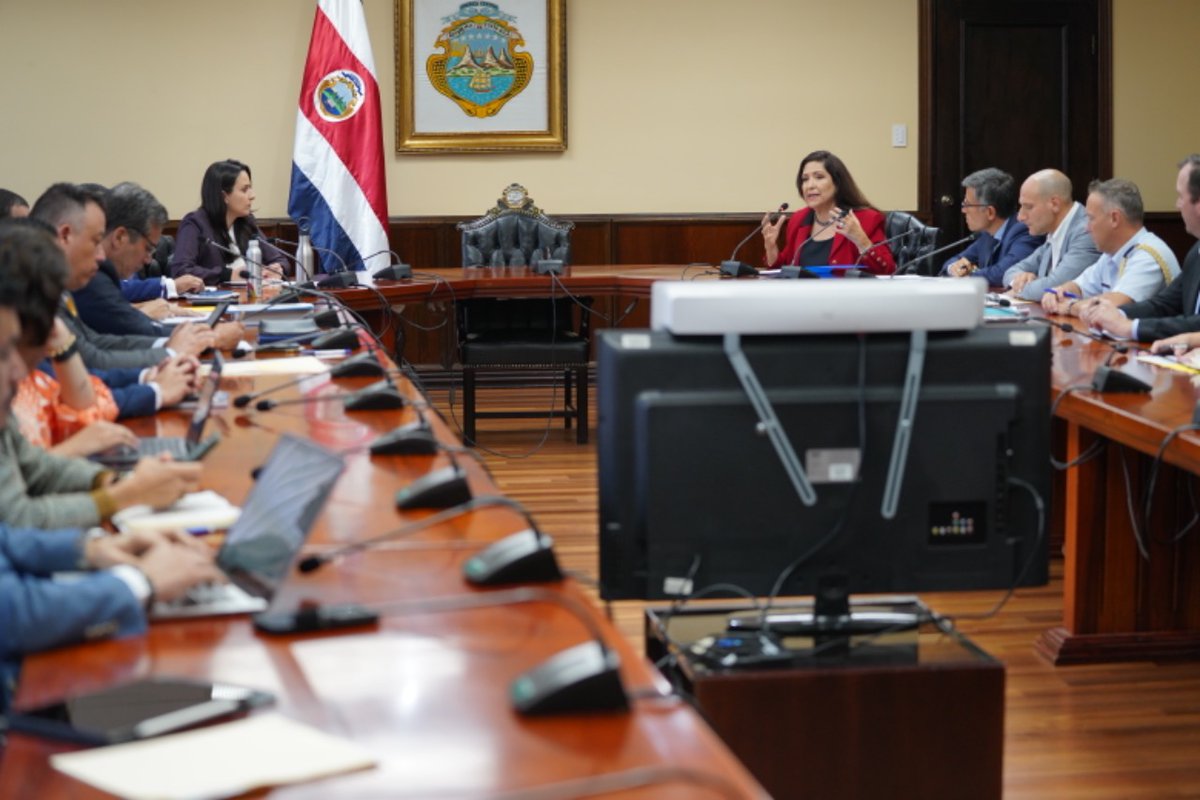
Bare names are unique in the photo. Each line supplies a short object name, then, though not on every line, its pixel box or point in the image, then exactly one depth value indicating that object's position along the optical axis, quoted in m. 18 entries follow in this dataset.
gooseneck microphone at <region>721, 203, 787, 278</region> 5.78
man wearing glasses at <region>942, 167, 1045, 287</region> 5.86
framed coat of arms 7.73
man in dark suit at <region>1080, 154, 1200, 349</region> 3.92
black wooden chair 6.02
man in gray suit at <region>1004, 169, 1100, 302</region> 5.31
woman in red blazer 5.95
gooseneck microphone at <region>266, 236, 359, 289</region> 5.77
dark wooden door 7.85
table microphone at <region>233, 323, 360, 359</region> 3.85
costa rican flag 7.12
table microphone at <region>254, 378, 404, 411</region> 2.94
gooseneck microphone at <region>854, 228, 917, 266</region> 5.60
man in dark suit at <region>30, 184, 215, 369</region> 3.38
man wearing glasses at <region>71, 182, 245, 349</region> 4.24
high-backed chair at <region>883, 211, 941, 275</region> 6.04
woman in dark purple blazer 6.17
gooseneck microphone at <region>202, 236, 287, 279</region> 5.95
